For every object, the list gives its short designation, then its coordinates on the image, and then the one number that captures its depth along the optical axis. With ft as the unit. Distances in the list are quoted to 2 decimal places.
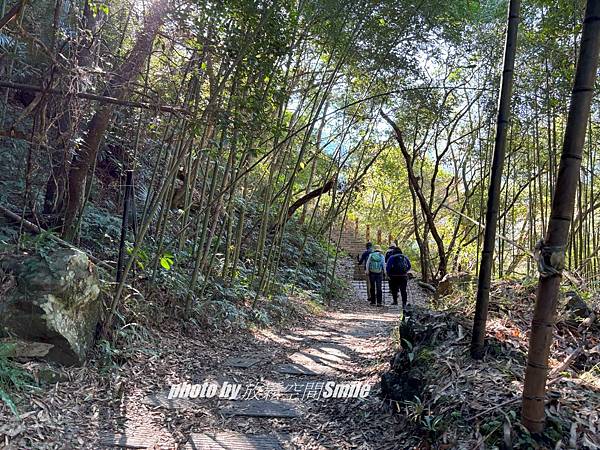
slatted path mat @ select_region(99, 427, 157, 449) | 7.70
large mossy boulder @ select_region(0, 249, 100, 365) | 9.52
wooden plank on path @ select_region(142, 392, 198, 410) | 9.32
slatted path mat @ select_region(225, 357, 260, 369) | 12.28
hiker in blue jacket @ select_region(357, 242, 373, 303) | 33.53
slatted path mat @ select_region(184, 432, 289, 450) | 7.71
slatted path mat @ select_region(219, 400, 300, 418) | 9.02
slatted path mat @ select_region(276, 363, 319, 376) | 11.66
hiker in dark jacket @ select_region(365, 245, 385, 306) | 29.76
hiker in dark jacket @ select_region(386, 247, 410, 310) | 26.03
